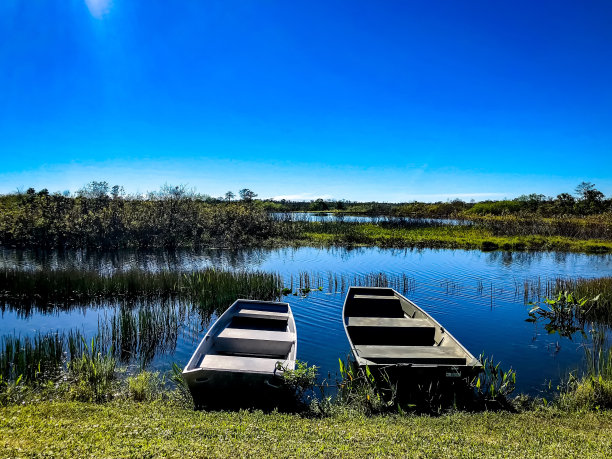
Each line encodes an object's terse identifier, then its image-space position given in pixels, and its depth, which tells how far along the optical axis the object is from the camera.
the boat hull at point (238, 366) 7.38
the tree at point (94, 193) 36.44
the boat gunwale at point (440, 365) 7.80
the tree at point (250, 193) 59.63
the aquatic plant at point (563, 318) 13.86
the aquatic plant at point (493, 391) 8.05
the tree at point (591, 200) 63.41
